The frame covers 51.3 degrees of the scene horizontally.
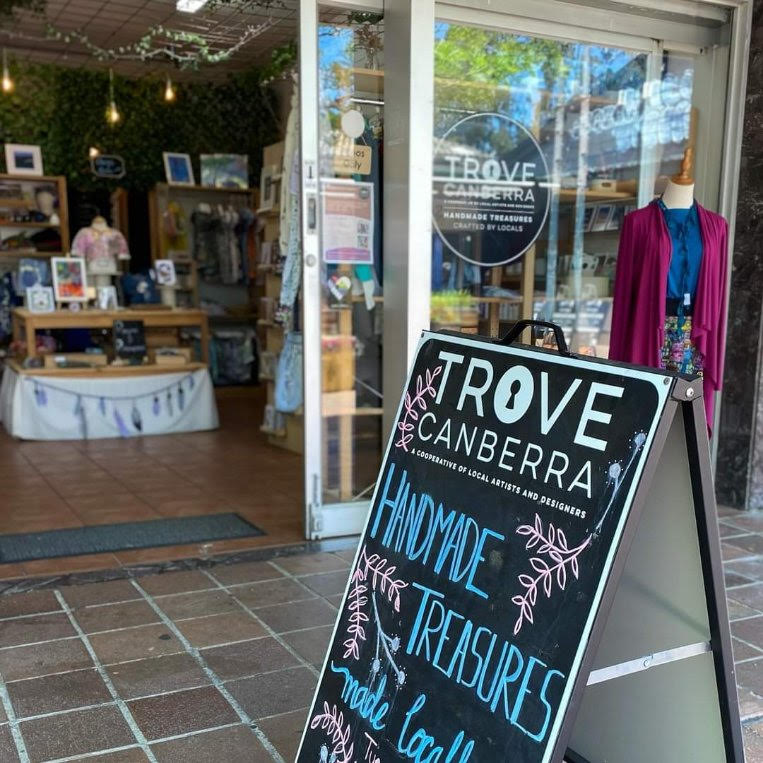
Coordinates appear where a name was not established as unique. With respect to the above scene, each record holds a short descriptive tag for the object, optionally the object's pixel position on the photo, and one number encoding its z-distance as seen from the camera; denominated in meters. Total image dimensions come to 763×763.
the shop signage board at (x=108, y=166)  8.40
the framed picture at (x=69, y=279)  6.26
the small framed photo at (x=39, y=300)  6.11
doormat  3.41
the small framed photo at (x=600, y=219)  4.45
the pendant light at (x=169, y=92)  7.59
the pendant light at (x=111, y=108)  8.30
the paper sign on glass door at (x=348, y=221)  3.50
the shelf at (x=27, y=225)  7.80
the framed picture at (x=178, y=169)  8.38
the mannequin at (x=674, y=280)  3.07
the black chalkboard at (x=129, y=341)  6.16
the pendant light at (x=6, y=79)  7.16
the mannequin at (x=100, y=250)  6.62
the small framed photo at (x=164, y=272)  7.14
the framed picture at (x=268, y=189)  5.88
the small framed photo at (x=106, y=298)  6.46
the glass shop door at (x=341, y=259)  3.36
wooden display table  6.00
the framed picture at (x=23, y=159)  7.96
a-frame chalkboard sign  1.26
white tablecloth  5.68
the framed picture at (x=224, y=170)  8.41
